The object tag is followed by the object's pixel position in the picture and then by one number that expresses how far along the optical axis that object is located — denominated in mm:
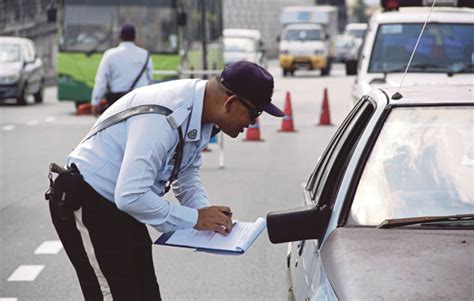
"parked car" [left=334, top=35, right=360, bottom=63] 69312
